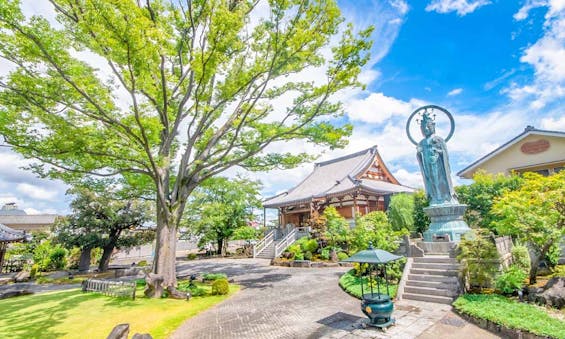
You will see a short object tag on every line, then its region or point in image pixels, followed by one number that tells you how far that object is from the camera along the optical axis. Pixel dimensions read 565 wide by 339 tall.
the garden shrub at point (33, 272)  19.29
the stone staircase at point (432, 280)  9.22
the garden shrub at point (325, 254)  19.73
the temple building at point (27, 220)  49.12
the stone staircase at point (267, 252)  25.14
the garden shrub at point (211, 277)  14.77
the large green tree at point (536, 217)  8.26
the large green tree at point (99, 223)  19.45
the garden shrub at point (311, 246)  20.94
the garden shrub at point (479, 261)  9.16
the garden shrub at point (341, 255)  19.31
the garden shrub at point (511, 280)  8.31
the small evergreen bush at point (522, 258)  9.77
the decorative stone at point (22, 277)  18.55
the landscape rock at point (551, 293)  7.26
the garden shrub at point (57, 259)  23.35
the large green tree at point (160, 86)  8.29
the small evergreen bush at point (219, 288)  11.56
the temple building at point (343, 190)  24.77
